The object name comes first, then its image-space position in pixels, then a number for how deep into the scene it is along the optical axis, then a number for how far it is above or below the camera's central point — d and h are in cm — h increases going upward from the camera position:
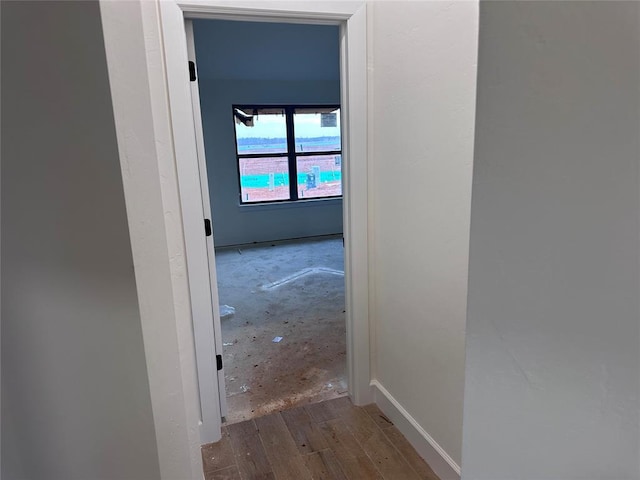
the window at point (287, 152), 577 +10
